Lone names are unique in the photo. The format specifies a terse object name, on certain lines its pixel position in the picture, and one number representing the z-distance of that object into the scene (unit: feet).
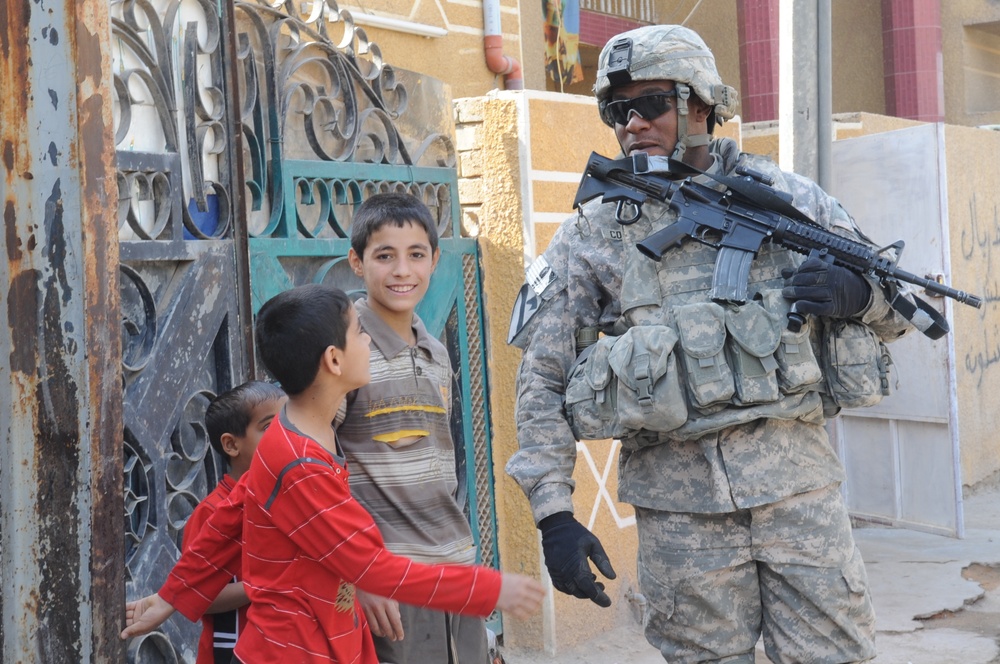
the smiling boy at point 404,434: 16.71
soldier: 17.21
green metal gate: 19.45
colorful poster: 57.88
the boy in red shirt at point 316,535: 13.82
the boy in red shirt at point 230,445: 17.29
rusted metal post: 12.83
